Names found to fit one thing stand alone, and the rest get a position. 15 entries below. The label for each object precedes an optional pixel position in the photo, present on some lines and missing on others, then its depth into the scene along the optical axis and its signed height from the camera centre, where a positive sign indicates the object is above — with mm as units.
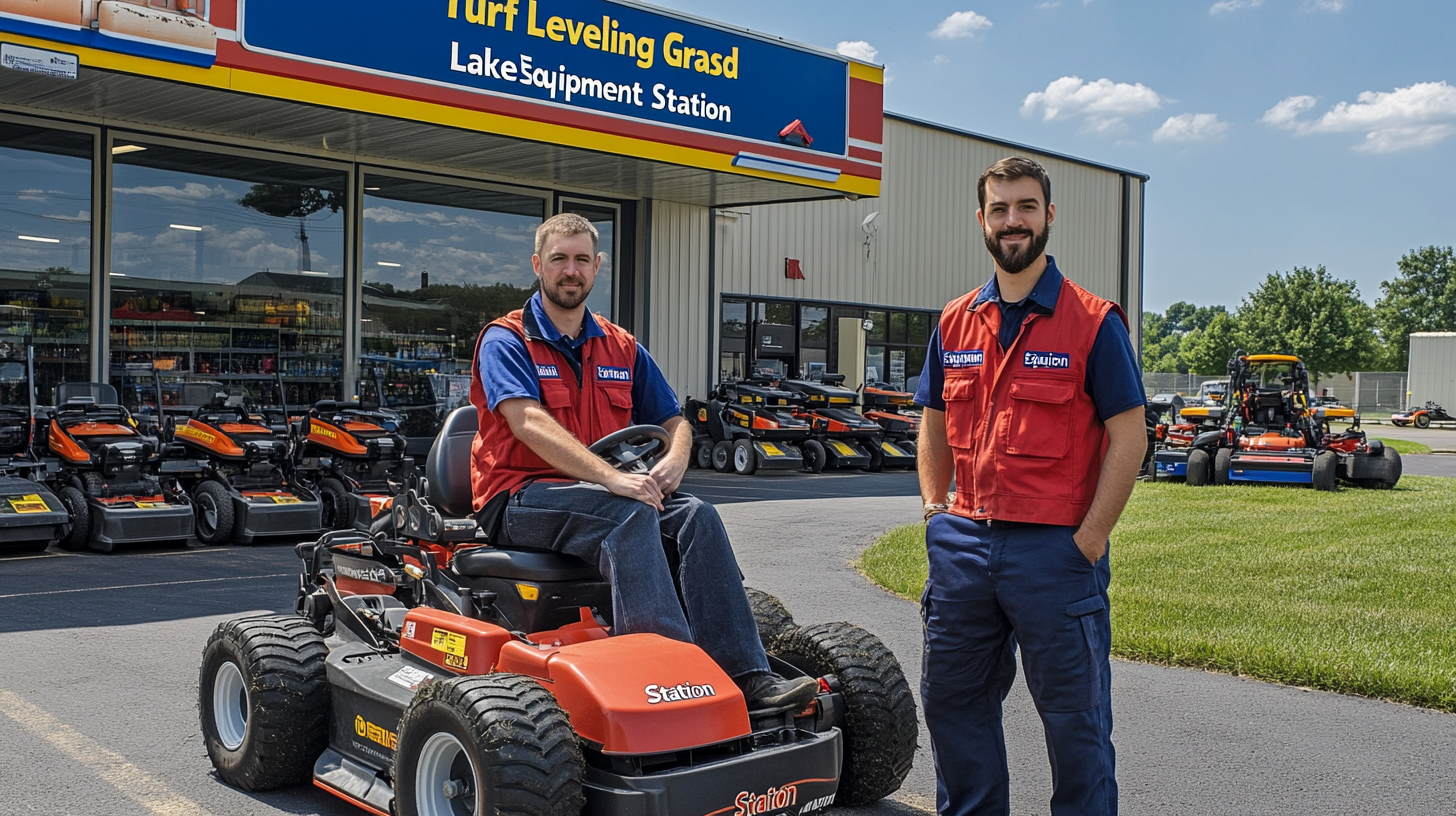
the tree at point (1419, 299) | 81812 +6066
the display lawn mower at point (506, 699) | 3562 -1035
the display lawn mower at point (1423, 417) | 48156 -930
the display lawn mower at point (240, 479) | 11680 -1082
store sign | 13406 +3783
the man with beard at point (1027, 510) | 3514 -355
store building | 13211 +2748
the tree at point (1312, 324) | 68000 +3612
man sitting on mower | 3994 -336
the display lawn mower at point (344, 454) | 12883 -865
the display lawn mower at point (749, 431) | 20234 -856
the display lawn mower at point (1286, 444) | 17656 -784
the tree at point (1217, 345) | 82438 +2821
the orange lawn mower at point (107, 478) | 10977 -1036
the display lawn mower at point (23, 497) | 10344 -1107
